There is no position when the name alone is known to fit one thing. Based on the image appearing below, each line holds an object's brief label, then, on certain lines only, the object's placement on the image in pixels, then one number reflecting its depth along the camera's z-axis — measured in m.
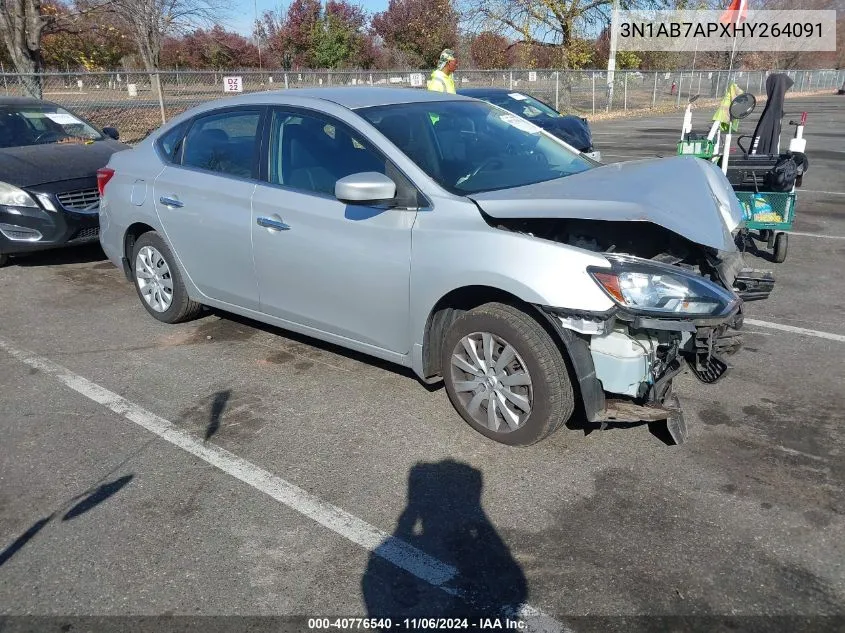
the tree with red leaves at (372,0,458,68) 46.05
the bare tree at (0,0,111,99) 15.70
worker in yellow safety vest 8.72
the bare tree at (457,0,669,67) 26.81
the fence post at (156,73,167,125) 16.00
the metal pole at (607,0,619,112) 27.44
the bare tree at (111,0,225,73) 18.75
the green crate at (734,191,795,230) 6.87
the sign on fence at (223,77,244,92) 17.23
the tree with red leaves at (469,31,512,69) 30.90
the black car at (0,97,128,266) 6.90
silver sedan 3.35
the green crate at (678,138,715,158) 8.43
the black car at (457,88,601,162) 11.35
